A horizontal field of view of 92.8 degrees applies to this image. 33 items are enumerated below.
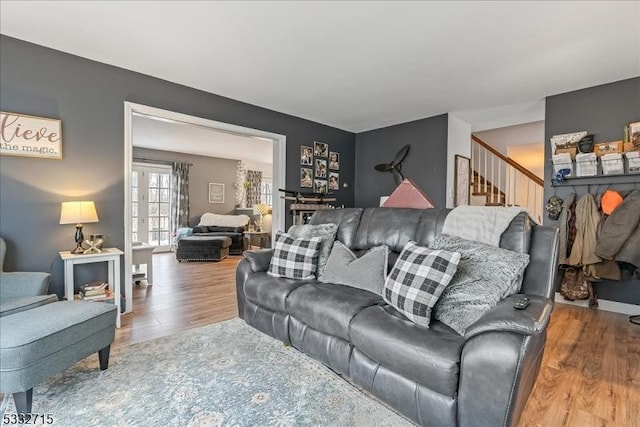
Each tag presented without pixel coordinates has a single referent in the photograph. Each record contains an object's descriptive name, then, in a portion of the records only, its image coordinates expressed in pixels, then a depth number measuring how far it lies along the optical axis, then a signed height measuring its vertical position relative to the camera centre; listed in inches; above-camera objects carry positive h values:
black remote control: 52.0 -16.0
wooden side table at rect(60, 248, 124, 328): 99.3 -18.6
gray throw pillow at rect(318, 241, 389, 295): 83.0 -16.4
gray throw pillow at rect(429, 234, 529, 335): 59.4 -14.7
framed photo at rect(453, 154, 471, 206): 185.0 +20.4
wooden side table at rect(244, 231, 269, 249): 279.0 -23.9
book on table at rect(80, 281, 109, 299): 104.4 -28.1
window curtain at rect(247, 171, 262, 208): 338.0 +26.5
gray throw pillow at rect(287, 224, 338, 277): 99.6 -8.0
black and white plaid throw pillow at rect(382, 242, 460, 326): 62.1 -14.8
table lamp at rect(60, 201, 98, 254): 100.7 -1.7
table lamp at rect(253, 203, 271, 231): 296.0 +1.3
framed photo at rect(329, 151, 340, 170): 209.3 +35.9
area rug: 59.9 -40.4
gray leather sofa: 46.8 -24.5
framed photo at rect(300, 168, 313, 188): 190.4 +21.3
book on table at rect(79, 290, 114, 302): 104.0 -30.3
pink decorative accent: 101.3 +4.8
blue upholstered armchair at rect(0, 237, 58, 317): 76.9 -21.5
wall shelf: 125.9 +15.0
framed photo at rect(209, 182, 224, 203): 311.3 +18.7
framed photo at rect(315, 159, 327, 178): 199.0 +28.5
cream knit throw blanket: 71.6 -2.4
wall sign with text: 96.5 +24.0
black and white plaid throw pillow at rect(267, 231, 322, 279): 96.4 -15.3
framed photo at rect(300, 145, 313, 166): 189.8 +35.2
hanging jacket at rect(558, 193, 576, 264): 134.6 -6.0
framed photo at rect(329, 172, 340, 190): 209.5 +21.5
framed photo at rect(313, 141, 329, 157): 197.5 +41.1
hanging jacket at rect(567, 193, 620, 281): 124.9 -13.7
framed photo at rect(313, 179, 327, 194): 198.4 +16.9
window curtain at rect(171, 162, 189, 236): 285.3 +13.2
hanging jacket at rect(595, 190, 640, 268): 114.0 -7.6
